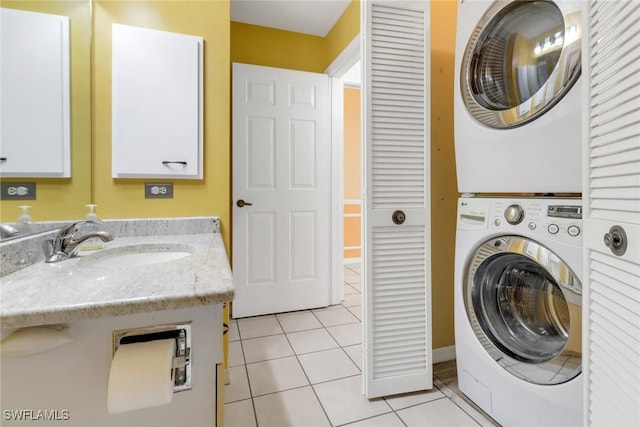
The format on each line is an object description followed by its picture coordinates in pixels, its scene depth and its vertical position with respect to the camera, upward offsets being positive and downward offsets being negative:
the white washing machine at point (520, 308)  0.93 -0.37
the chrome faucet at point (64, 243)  0.93 -0.11
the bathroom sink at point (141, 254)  1.10 -0.17
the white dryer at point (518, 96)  0.92 +0.42
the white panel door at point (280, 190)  2.36 +0.17
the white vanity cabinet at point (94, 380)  0.60 -0.37
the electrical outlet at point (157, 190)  1.39 +0.09
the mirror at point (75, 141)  1.03 +0.28
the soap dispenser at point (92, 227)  1.11 -0.07
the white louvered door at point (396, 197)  1.39 +0.06
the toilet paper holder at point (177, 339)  0.67 -0.30
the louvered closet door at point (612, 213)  0.56 +0.00
